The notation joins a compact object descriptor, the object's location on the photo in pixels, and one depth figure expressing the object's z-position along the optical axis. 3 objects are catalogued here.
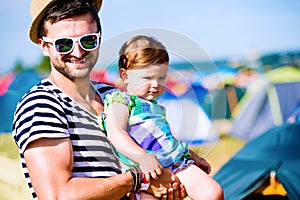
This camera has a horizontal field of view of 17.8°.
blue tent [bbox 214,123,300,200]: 4.85
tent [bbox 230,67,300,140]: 10.60
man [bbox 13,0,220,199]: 2.16
